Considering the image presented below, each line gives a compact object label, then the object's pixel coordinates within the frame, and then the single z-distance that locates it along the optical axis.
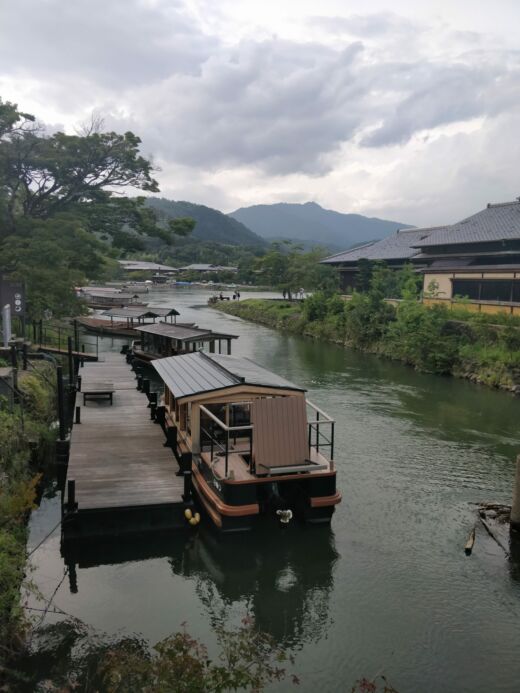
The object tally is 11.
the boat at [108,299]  61.50
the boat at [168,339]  25.59
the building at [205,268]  119.81
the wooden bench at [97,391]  19.36
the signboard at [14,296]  19.72
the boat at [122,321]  40.37
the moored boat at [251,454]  11.23
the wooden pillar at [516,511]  11.51
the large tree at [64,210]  23.69
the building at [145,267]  114.51
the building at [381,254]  49.56
